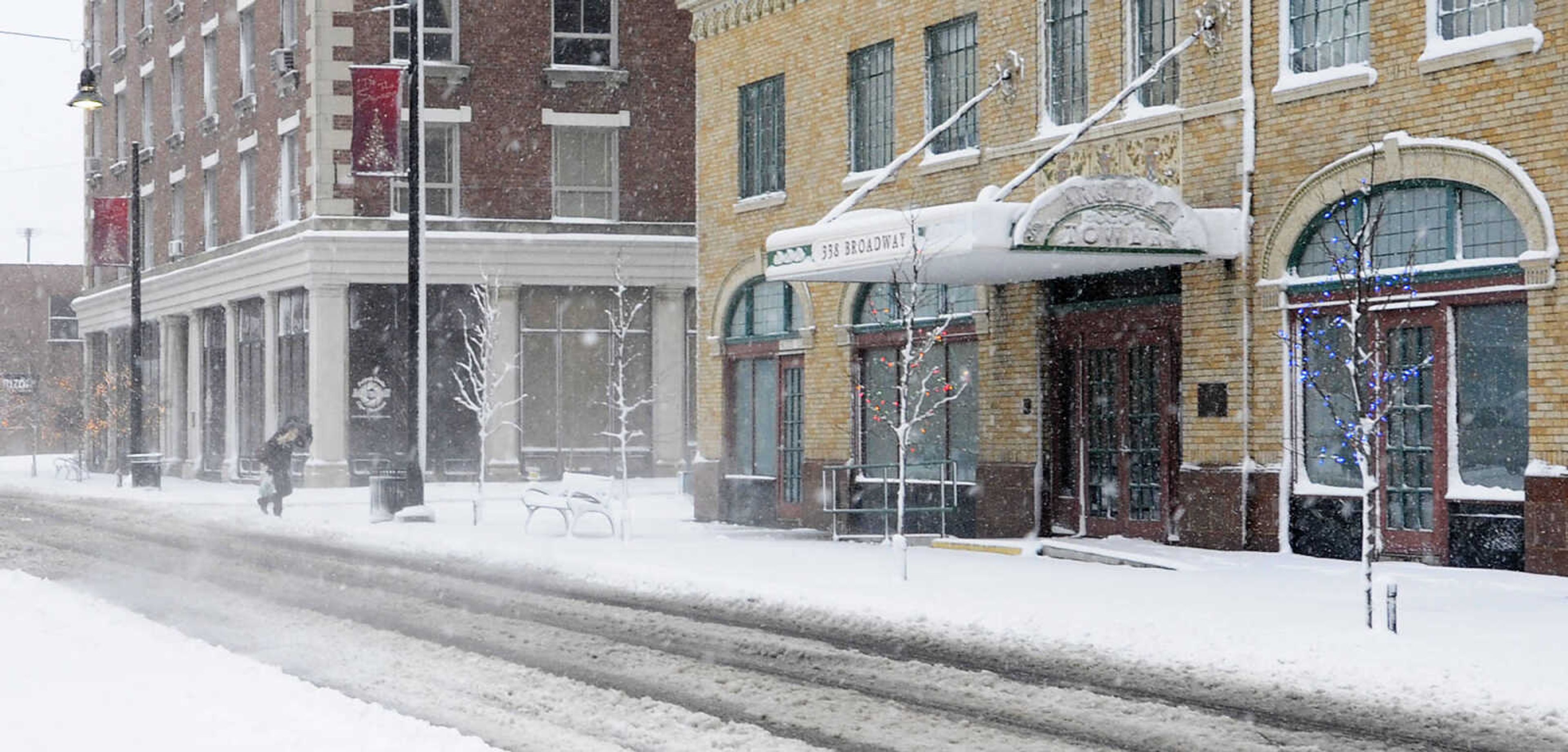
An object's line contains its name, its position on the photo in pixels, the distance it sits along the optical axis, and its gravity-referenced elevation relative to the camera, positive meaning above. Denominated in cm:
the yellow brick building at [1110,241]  1681 +177
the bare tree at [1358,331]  1497 +75
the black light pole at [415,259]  2759 +232
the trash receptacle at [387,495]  2772 -118
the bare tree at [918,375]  2275 +50
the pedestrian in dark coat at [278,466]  3042 -81
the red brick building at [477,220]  3878 +419
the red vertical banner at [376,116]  3158 +518
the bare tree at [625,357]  3925 +125
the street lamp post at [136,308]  4012 +239
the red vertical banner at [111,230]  4381 +443
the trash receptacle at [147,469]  4034 -112
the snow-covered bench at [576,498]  2433 -111
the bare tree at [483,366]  3634 +104
